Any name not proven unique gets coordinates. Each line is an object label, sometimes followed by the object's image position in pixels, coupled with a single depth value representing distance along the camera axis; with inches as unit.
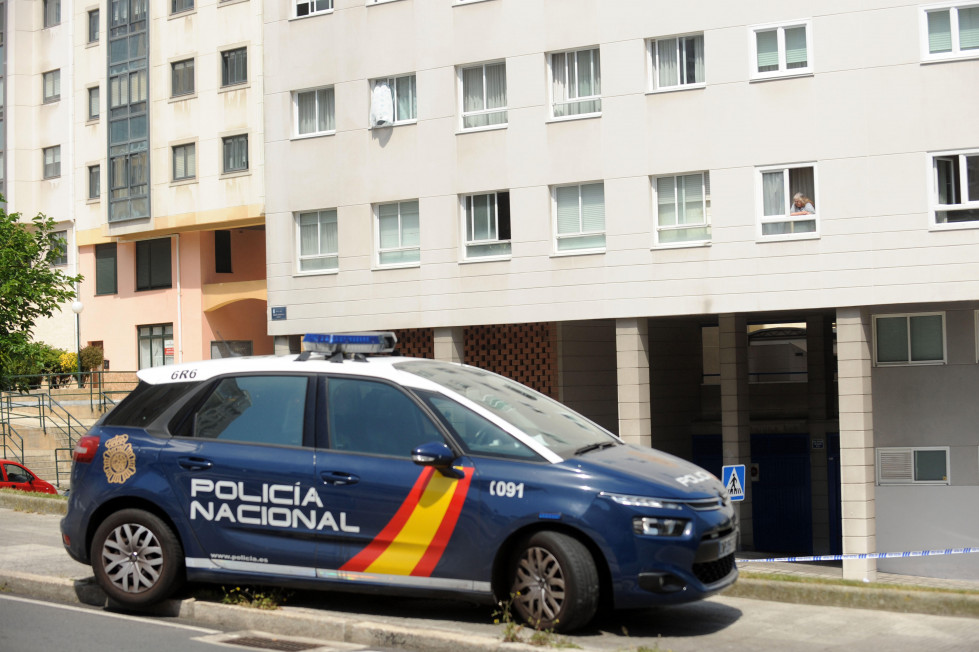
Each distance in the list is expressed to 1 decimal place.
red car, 923.4
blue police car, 296.8
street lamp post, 1710.1
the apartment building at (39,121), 1813.5
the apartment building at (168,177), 1589.6
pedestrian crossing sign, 658.5
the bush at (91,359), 1750.7
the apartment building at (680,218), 962.7
